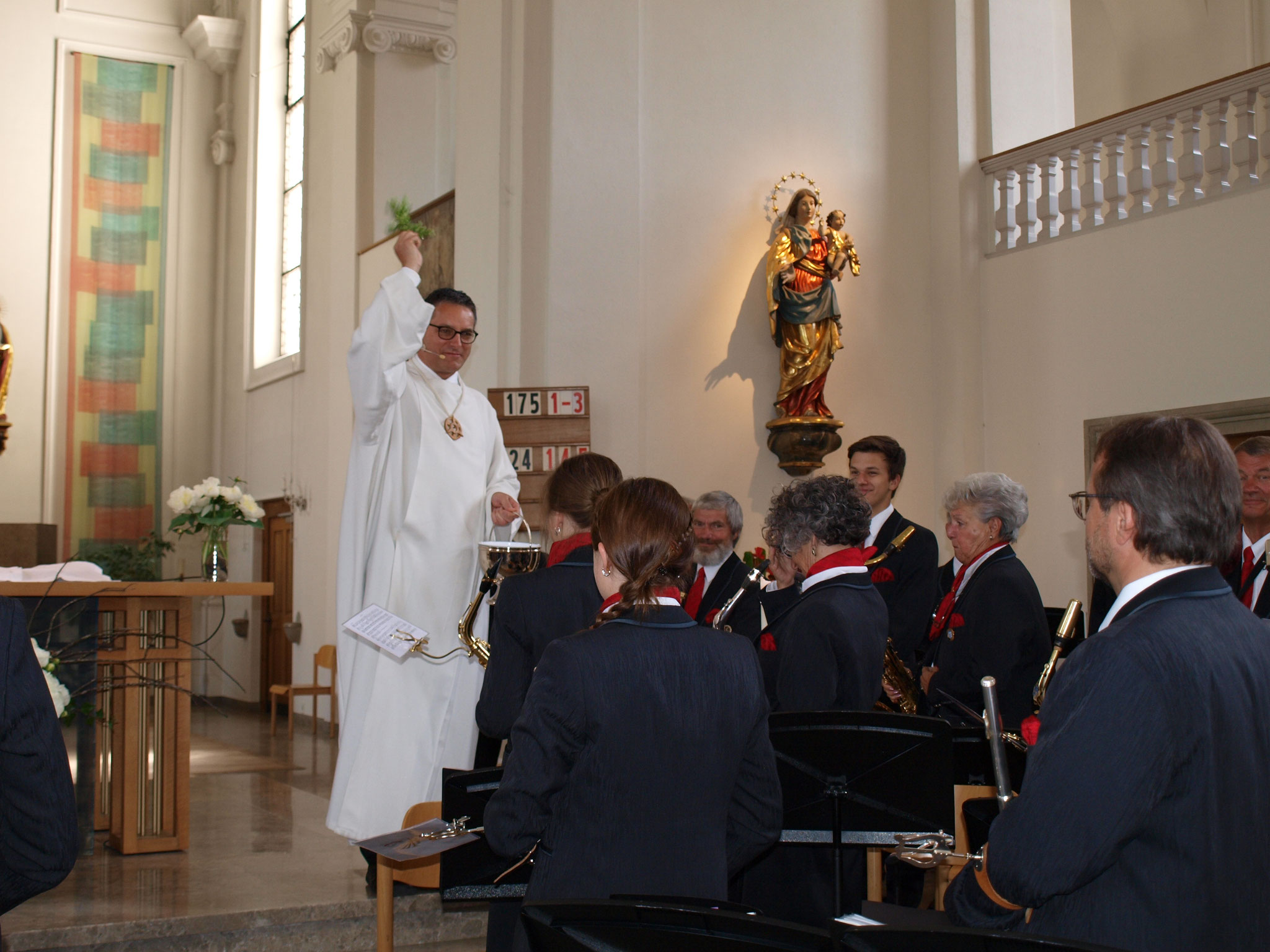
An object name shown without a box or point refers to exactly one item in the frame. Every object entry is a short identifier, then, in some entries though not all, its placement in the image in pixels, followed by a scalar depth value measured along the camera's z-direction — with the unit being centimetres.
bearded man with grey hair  520
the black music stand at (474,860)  277
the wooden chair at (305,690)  1078
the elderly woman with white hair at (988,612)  387
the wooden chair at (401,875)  344
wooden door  1354
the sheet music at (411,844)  245
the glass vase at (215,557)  620
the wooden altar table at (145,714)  524
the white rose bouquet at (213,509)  648
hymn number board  747
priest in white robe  435
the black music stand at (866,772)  294
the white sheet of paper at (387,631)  381
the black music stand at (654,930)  155
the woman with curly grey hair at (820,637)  328
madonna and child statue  811
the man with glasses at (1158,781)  164
